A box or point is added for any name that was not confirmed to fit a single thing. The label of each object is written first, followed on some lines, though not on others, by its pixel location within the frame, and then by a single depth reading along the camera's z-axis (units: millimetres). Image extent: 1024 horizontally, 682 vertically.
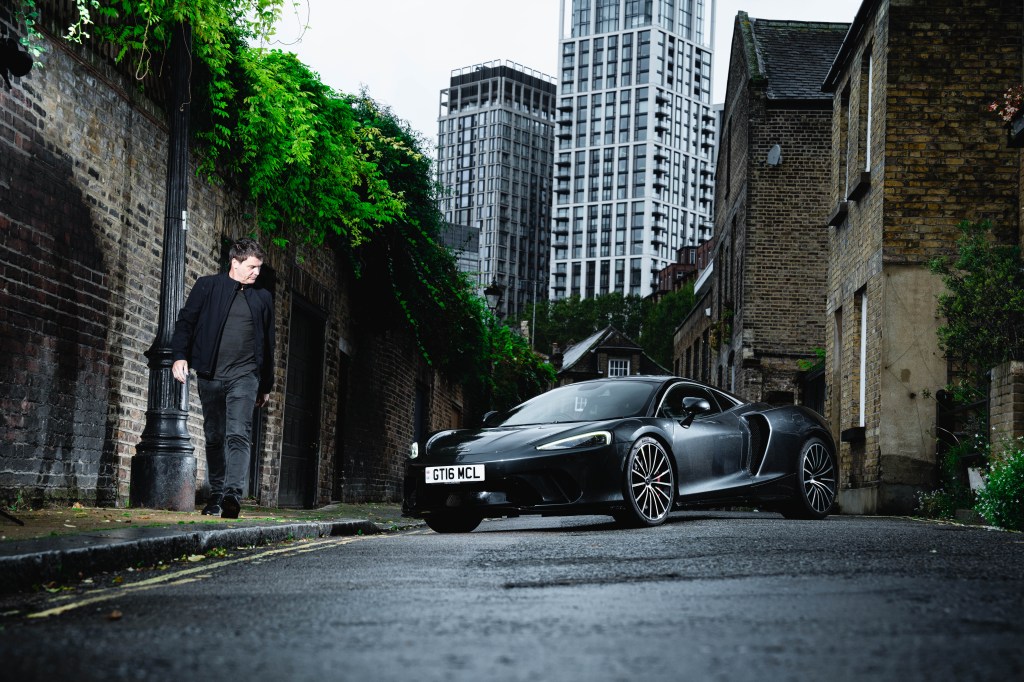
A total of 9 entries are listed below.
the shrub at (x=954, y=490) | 12812
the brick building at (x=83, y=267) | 8273
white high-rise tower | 148125
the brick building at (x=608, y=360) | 80500
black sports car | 8734
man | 8586
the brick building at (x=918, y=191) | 14680
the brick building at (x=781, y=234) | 26938
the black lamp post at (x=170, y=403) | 9109
